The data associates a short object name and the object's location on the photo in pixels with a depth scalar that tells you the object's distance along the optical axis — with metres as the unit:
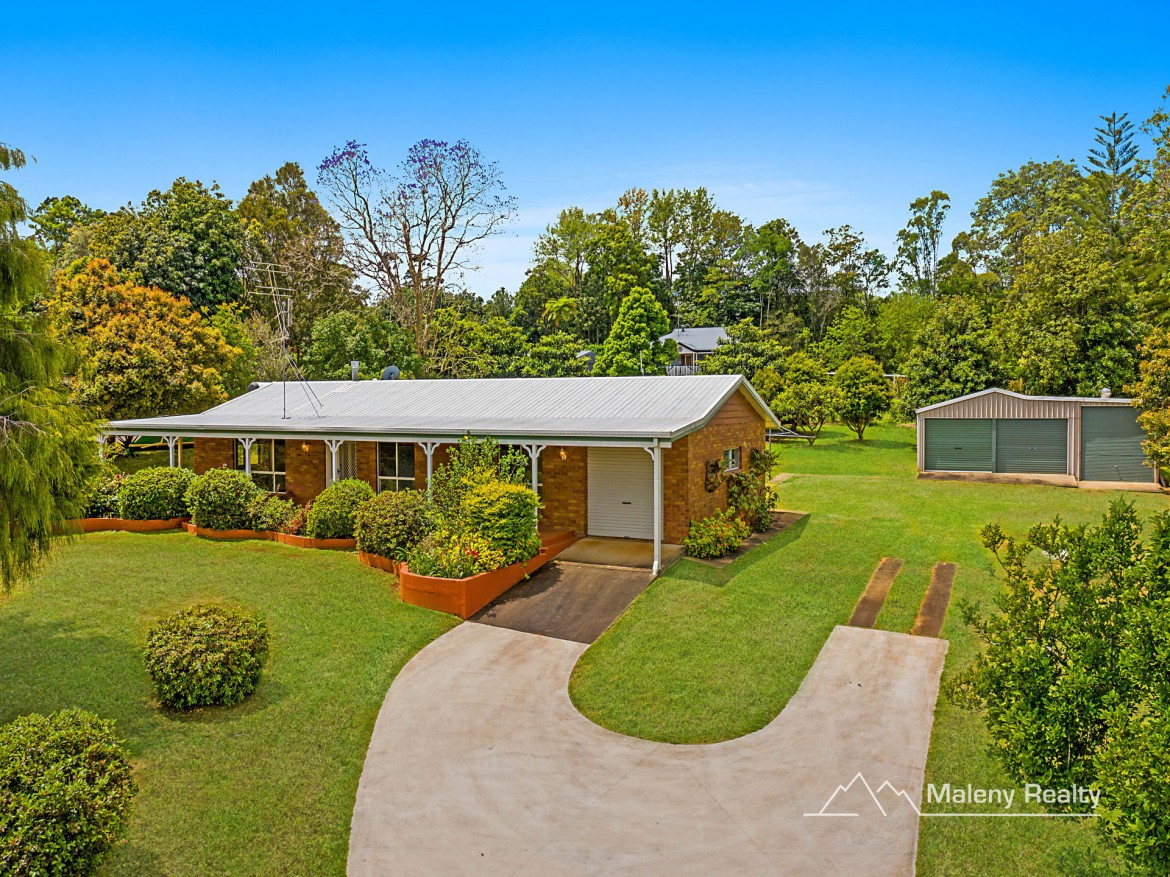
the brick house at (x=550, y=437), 13.30
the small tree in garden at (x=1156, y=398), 18.18
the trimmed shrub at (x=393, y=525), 12.34
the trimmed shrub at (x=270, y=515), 14.75
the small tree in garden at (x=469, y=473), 12.26
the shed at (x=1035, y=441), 20.66
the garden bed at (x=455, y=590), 10.32
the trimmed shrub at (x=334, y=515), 13.88
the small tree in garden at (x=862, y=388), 28.36
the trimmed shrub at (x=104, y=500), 15.66
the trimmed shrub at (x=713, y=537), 12.84
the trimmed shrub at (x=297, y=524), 14.55
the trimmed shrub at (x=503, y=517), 11.43
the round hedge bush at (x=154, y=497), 15.42
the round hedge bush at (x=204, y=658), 7.03
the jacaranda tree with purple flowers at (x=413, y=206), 32.31
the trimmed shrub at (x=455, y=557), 10.75
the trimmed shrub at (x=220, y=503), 14.64
